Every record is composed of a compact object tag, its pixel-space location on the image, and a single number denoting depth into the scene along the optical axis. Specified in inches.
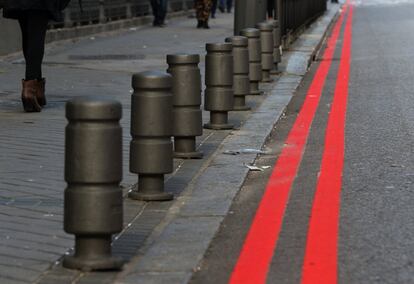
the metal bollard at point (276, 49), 660.3
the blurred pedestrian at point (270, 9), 871.7
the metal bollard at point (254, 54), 529.7
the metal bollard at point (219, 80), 424.2
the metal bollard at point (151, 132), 286.4
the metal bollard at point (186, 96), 352.2
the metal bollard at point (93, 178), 226.1
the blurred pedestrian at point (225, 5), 1744.6
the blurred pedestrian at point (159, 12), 1275.7
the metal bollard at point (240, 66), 475.2
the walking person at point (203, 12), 1211.9
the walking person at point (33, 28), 454.9
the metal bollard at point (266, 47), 591.5
